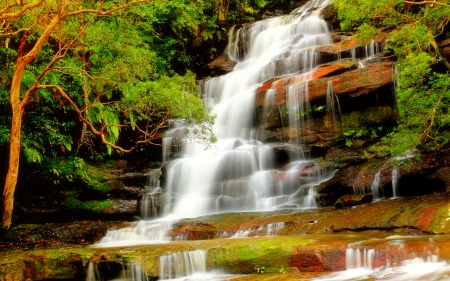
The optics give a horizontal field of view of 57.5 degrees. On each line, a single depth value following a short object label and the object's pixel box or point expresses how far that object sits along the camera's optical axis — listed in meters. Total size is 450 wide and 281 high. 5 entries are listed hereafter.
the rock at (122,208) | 13.62
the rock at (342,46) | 15.92
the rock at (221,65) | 21.25
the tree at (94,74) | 10.97
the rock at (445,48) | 12.40
